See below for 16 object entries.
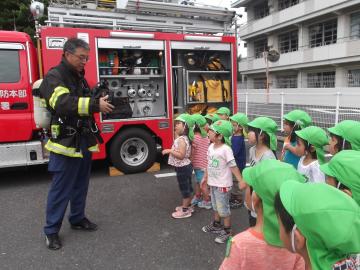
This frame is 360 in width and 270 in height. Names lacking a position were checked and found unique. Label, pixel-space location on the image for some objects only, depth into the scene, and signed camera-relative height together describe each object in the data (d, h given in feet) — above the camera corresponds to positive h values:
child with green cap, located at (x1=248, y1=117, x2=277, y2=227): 10.37 -1.35
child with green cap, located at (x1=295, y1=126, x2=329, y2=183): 9.66 -1.68
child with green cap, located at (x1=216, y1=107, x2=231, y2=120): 16.60 -0.85
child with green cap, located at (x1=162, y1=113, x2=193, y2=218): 12.41 -2.44
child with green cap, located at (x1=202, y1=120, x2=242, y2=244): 10.72 -2.41
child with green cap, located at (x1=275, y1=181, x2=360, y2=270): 3.42 -1.38
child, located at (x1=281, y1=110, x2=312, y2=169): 11.68 -1.32
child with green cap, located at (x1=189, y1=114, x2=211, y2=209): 13.61 -2.16
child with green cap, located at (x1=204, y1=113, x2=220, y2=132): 15.16 -1.00
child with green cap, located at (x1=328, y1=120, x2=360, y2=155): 9.66 -1.29
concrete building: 69.67 +13.29
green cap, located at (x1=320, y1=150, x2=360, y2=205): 5.52 -1.32
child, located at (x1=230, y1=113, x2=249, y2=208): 13.80 -1.85
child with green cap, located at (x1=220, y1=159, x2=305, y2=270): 4.96 -2.23
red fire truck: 16.71 +1.82
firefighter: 10.18 -0.70
